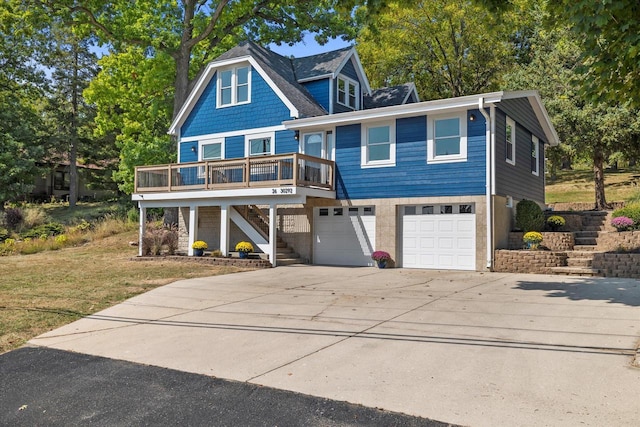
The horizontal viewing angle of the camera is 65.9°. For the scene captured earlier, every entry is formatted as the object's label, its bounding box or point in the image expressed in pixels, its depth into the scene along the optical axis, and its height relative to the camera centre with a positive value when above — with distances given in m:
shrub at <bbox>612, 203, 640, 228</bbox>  15.48 +0.42
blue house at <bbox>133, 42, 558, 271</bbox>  15.44 +1.98
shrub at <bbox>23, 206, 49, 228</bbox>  26.91 +0.32
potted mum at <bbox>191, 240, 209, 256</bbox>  18.08 -0.83
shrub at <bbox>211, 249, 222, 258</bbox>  17.91 -1.05
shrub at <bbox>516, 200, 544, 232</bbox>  16.28 +0.28
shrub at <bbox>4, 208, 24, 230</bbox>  26.23 +0.26
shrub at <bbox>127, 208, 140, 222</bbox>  26.85 +0.44
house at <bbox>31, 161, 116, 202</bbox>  37.75 +3.39
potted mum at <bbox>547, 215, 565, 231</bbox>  16.89 +0.12
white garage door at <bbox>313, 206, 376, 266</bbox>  17.28 -0.38
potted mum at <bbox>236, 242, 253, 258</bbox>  17.16 -0.85
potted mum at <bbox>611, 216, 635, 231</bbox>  15.32 +0.08
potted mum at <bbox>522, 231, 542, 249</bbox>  14.94 -0.41
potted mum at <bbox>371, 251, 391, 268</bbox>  16.19 -1.08
